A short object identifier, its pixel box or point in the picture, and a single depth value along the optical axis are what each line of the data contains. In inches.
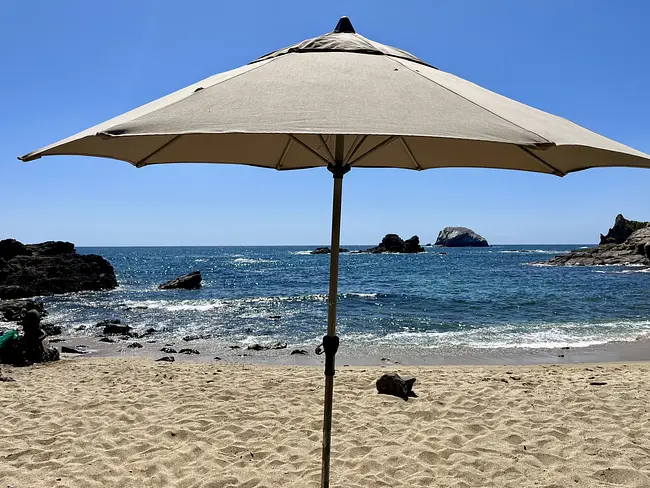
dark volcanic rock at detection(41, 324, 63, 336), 611.2
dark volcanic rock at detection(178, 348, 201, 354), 499.2
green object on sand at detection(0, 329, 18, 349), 359.9
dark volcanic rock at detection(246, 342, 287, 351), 519.5
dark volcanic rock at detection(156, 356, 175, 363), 426.1
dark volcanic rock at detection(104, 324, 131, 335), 619.8
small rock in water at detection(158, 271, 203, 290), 1307.8
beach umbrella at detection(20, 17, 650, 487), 69.6
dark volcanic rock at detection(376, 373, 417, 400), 256.5
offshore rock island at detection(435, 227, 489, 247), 6018.7
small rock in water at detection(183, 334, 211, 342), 587.5
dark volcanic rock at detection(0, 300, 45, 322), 712.4
